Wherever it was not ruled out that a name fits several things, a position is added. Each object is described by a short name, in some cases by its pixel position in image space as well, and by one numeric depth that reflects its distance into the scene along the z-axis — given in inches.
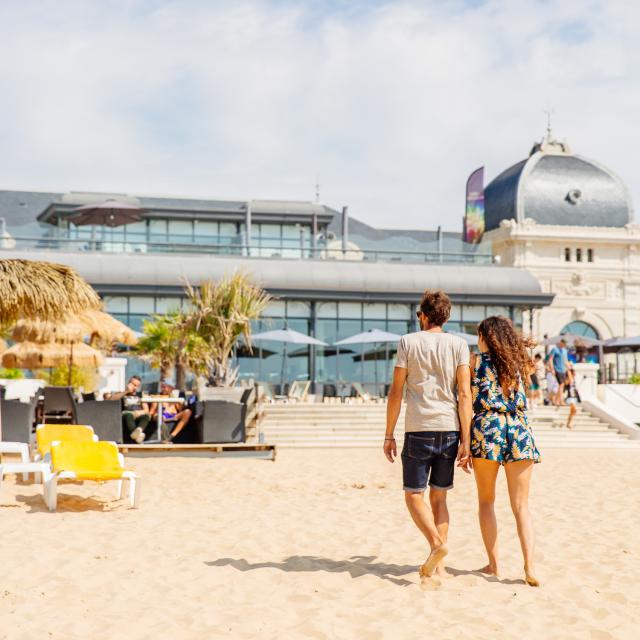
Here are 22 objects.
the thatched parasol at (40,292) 433.1
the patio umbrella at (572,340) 1250.5
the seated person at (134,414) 538.7
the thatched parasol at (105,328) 700.7
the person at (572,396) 780.6
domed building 1947.6
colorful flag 1909.4
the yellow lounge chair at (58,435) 409.9
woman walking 221.1
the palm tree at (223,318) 765.3
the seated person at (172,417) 554.6
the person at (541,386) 898.1
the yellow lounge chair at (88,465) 341.4
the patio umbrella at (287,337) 972.9
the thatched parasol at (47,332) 681.0
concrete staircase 731.4
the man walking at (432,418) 218.8
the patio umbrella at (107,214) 1304.1
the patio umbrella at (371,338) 1008.9
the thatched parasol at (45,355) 728.3
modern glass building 1160.8
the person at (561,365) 826.8
